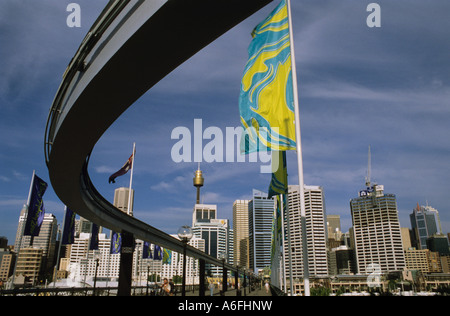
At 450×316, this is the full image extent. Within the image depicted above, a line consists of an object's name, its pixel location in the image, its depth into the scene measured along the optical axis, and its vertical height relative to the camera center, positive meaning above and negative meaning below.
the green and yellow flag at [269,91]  9.49 +5.12
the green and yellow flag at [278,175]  14.92 +3.87
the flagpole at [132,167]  27.21 +7.63
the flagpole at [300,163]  8.77 +2.72
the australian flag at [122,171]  20.67 +5.78
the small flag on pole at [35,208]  20.52 +3.08
